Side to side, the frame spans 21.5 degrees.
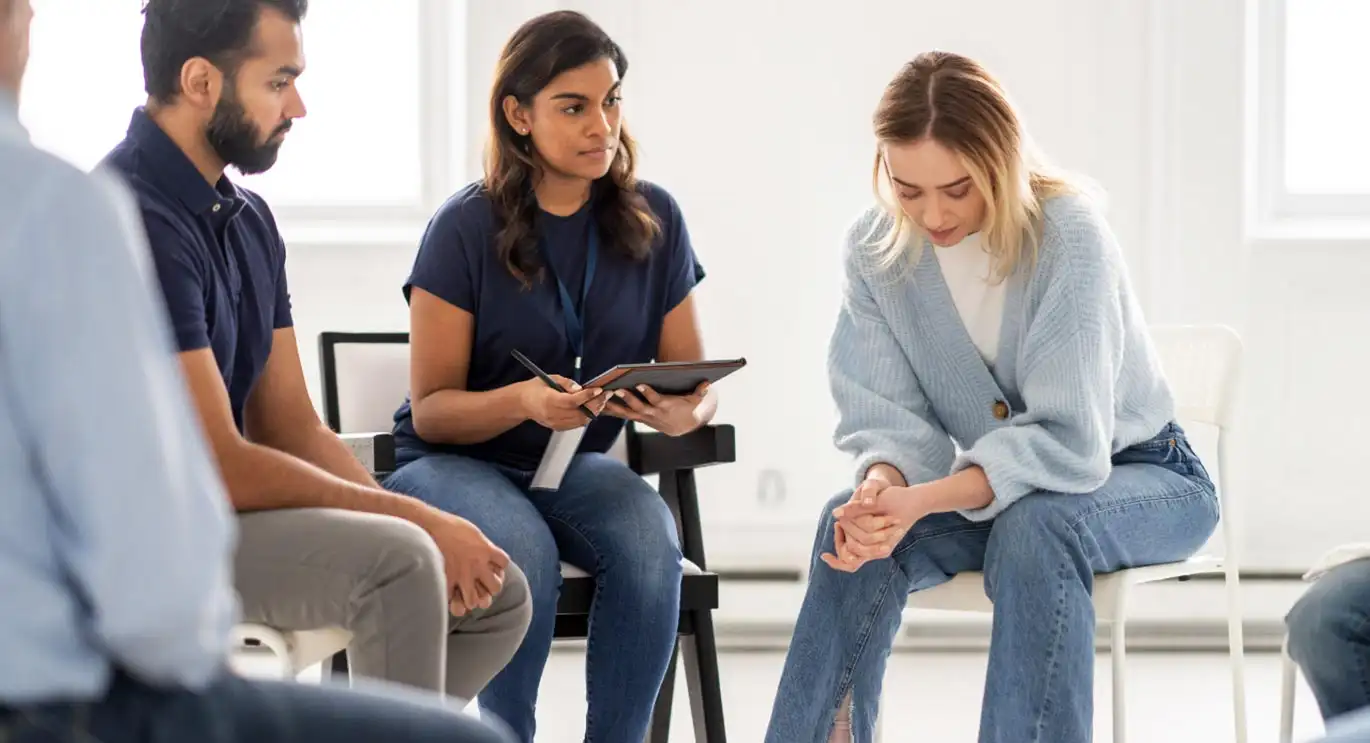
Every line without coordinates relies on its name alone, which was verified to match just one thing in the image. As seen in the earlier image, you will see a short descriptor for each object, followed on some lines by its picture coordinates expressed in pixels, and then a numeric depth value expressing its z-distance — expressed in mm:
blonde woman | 4980
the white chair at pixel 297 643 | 4774
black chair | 5258
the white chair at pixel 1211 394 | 5339
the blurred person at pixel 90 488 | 3272
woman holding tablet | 5180
